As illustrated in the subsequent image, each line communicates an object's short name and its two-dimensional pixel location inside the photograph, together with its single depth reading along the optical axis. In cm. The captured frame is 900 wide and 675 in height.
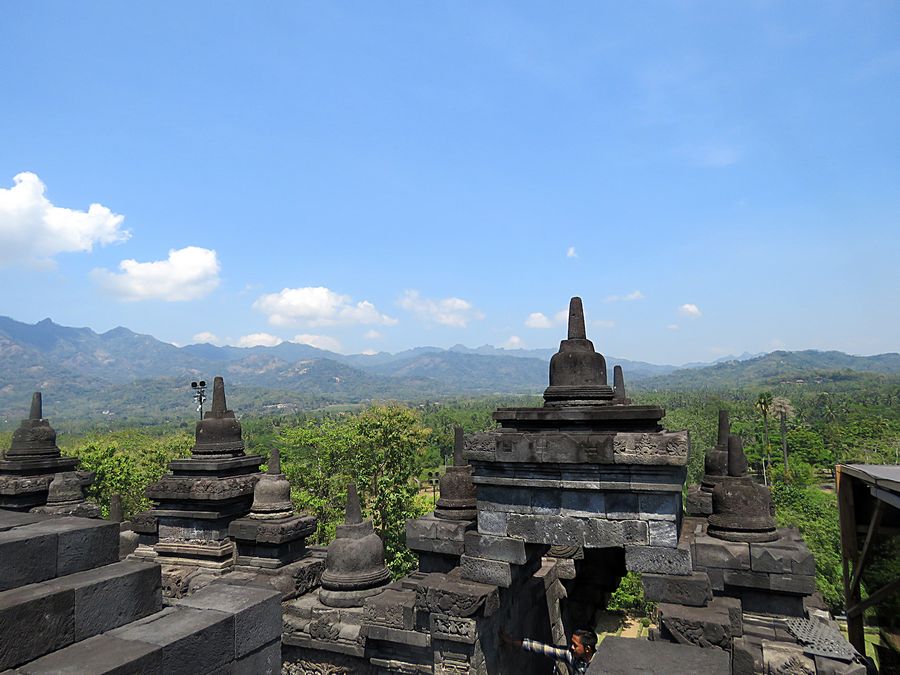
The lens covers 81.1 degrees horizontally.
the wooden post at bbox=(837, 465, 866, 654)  834
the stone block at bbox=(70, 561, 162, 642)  348
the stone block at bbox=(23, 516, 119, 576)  374
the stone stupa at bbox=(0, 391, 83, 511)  1147
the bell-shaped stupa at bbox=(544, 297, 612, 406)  605
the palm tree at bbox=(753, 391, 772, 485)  5405
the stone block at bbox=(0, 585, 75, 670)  304
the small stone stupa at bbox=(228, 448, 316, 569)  819
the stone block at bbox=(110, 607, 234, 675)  343
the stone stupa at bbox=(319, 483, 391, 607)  741
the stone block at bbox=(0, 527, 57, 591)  339
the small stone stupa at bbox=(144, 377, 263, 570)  886
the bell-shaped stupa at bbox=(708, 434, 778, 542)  714
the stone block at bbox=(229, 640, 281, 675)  388
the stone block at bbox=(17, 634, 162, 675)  302
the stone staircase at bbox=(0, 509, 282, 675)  315
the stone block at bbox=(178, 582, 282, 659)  389
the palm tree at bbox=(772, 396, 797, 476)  5916
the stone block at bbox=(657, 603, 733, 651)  470
